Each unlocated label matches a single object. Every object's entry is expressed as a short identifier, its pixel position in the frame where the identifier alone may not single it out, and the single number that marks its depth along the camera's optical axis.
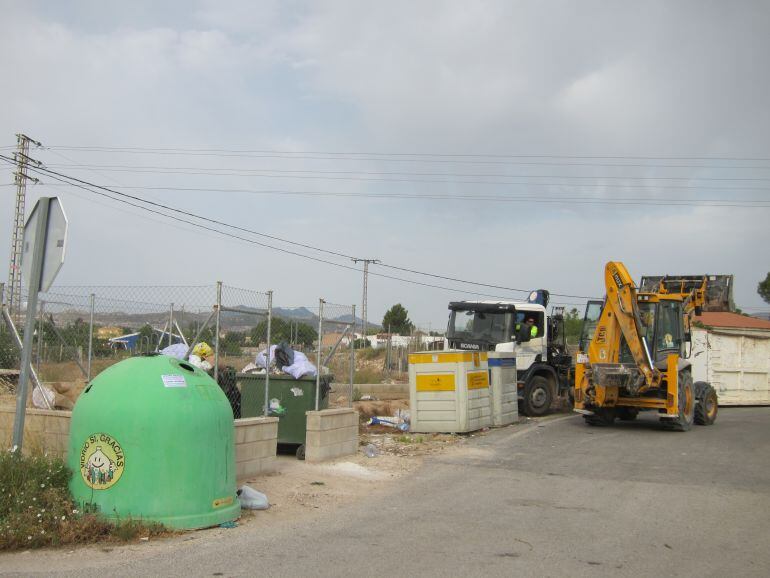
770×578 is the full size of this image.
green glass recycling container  6.07
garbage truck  17.95
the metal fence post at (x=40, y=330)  10.76
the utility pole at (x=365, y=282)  41.66
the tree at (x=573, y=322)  53.62
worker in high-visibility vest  17.84
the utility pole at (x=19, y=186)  24.05
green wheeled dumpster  10.69
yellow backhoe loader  14.93
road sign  6.57
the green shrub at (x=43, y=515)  5.72
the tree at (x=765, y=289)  64.81
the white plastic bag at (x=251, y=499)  7.26
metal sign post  6.56
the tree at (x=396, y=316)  59.96
